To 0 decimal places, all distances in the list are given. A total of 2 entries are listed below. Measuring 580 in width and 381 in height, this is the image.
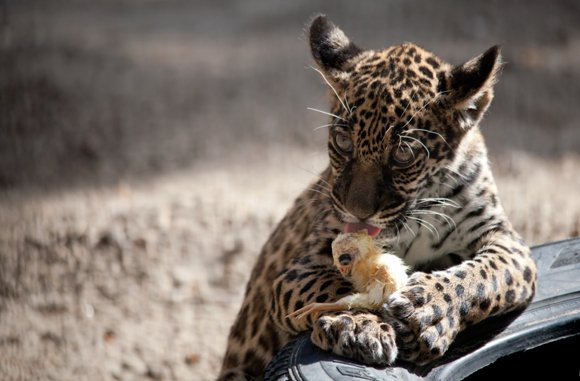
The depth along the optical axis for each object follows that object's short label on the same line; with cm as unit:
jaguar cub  988
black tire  949
